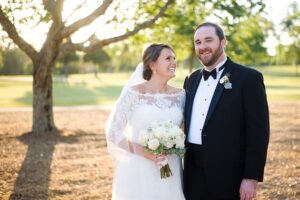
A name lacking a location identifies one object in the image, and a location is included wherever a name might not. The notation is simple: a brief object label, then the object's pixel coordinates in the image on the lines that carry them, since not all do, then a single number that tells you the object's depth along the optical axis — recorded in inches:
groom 185.5
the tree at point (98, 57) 3043.8
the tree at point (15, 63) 2753.4
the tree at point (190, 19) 567.5
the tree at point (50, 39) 543.2
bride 222.1
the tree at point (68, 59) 2618.4
